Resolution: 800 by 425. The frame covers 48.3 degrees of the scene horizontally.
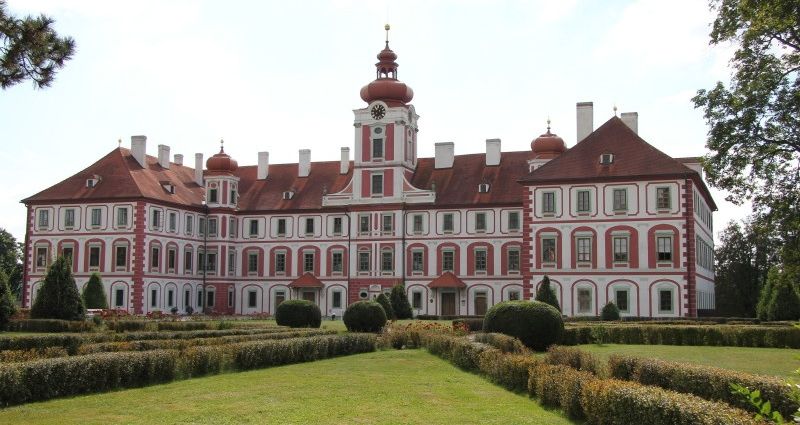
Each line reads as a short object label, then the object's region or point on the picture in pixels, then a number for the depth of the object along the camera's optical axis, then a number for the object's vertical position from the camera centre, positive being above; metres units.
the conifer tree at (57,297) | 34.38 -0.19
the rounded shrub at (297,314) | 33.47 -0.77
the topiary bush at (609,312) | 40.16 -0.78
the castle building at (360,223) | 45.75 +4.27
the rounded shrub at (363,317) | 30.95 -0.80
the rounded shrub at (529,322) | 24.84 -0.78
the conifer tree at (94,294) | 44.47 -0.08
